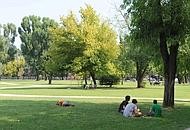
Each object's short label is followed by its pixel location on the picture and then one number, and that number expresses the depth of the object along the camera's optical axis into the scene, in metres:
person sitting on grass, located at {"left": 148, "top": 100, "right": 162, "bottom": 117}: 21.41
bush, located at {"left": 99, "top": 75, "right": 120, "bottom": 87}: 68.37
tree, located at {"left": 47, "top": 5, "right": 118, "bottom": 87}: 63.03
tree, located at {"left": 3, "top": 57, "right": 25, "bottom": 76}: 133.86
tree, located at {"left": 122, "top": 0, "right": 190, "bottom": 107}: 24.48
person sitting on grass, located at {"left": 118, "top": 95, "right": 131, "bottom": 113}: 21.89
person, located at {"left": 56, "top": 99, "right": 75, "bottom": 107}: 26.63
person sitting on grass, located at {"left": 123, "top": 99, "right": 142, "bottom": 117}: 20.62
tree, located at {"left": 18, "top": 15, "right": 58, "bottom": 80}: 123.88
